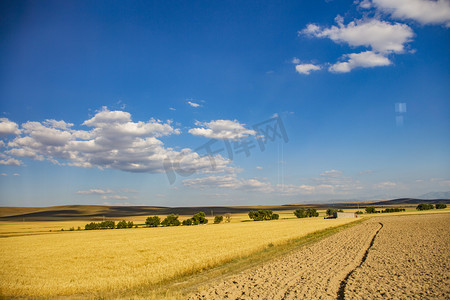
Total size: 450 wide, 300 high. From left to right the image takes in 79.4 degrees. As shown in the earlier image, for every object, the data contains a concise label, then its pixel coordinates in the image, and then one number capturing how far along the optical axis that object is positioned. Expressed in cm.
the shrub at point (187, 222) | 10053
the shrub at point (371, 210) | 14665
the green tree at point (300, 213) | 13475
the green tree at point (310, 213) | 14012
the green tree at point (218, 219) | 10861
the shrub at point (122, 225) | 8944
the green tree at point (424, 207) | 15250
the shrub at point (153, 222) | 9775
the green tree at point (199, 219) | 10506
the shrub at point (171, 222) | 9931
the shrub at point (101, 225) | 8931
